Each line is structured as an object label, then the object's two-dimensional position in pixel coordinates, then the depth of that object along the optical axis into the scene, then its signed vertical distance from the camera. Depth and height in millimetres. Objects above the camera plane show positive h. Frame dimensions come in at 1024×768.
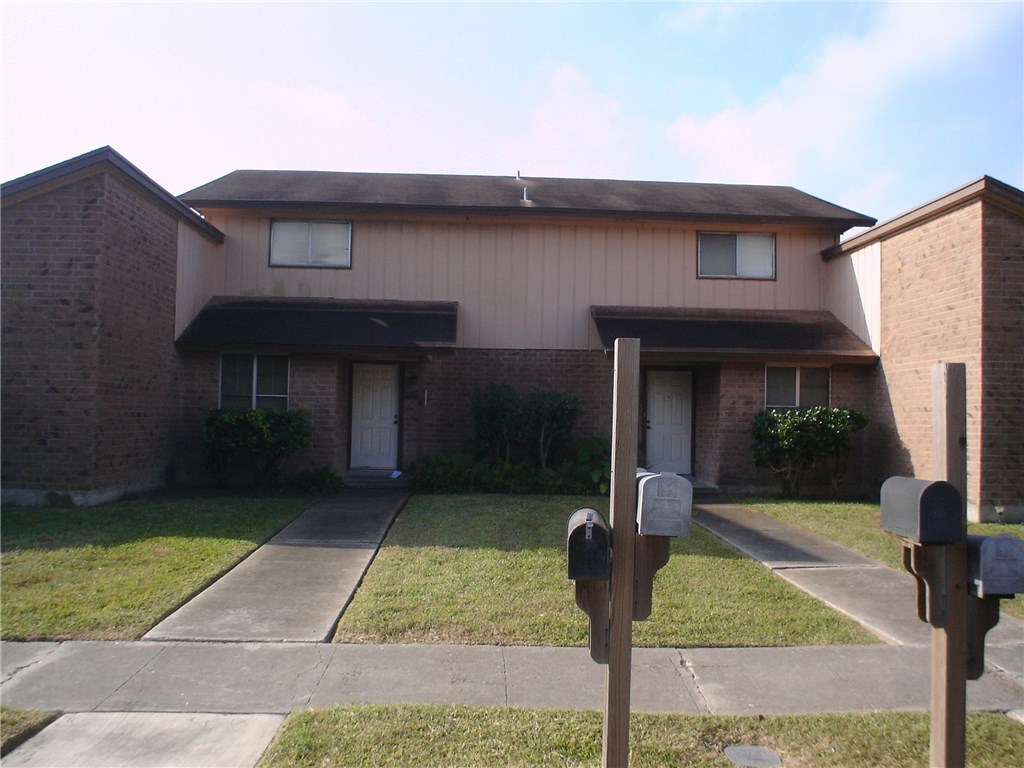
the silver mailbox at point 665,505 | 2971 -411
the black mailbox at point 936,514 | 3100 -447
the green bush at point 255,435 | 12594 -659
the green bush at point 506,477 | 12758 -1339
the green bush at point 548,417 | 13445 -297
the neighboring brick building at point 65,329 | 10453 +902
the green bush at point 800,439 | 13031 -616
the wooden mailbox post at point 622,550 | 3129 -622
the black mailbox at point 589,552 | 3004 -607
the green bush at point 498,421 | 13500 -381
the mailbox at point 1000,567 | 3057 -655
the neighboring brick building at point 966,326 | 10836 +1249
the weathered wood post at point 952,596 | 3203 -813
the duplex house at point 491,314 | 13516 +1667
